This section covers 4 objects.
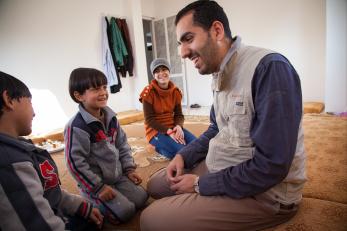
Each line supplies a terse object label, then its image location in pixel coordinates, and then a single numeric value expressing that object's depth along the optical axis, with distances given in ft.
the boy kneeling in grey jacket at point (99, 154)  3.76
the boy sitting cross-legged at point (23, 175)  2.08
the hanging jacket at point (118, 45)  13.64
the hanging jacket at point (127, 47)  14.18
